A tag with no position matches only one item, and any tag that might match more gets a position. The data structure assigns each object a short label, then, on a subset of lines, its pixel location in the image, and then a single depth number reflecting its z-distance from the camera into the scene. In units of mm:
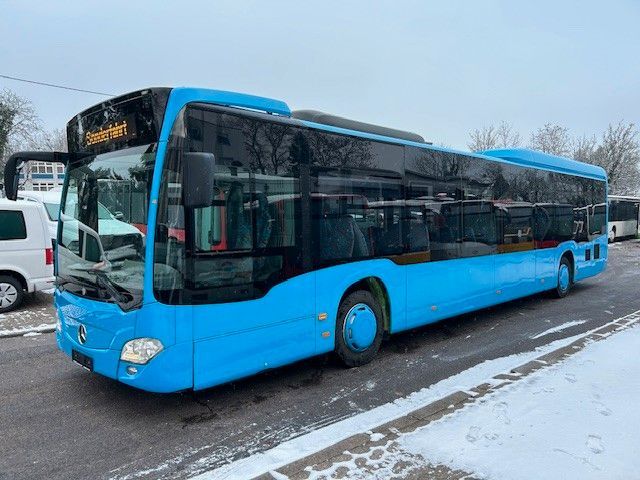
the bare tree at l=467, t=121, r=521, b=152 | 46000
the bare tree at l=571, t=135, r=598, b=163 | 44597
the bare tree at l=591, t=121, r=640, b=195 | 41844
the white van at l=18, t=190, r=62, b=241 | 14286
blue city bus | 3908
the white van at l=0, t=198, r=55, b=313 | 8727
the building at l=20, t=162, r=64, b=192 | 57100
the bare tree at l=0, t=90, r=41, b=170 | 36406
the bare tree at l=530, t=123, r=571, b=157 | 45781
